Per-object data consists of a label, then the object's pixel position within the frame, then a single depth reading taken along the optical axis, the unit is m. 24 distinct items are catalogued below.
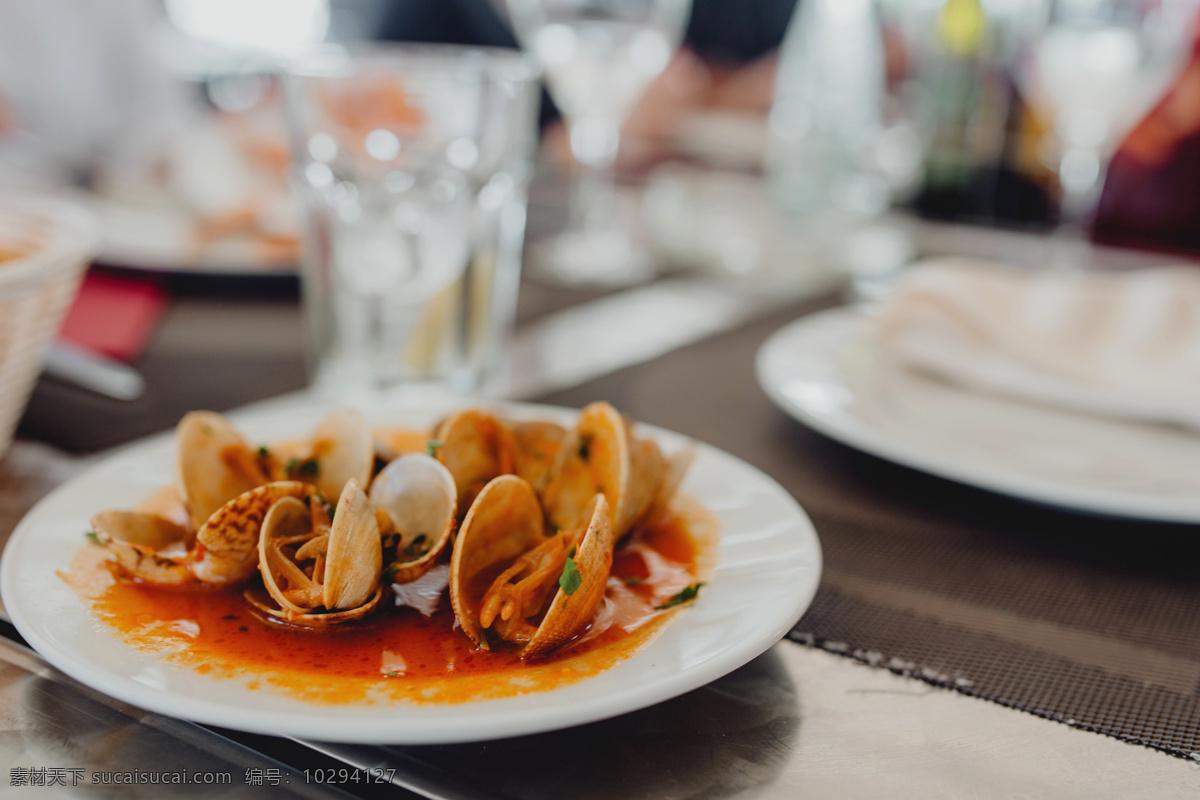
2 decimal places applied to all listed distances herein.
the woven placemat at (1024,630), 0.48
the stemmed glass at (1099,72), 1.20
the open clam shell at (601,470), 0.50
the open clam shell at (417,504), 0.46
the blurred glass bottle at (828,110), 1.48
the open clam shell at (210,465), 0.51
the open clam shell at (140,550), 0.45
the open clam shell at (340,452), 0.52
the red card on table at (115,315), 0.96
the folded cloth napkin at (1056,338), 0.76
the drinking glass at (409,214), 0.85
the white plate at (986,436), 0.62
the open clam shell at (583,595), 0.41
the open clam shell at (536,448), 0.55
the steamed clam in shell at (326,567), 0.42
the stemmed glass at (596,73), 1.26
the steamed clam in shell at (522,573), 0.41
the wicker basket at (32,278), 0.65
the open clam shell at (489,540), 0.43
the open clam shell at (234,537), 0.44
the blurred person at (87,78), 2.13
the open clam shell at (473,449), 0.51
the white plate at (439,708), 0.35
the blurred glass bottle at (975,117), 1.72
